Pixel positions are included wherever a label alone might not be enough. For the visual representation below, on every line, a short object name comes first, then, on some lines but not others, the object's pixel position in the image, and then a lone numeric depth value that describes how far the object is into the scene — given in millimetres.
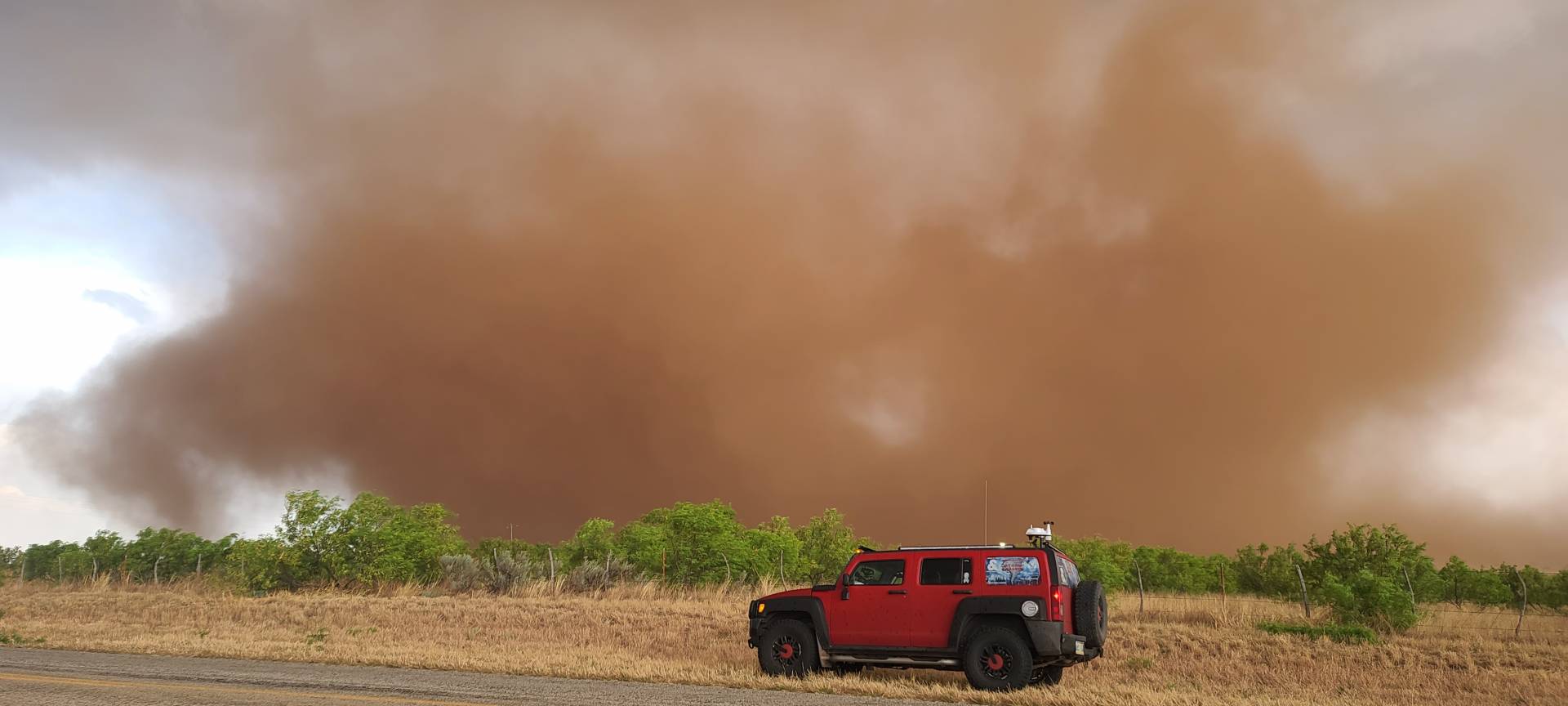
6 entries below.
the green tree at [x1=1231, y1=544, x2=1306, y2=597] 62156
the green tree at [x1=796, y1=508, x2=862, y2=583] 55094
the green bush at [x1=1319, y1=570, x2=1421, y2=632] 19609
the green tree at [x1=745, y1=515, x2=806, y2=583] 39750
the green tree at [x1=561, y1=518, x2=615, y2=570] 44859
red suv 13289
